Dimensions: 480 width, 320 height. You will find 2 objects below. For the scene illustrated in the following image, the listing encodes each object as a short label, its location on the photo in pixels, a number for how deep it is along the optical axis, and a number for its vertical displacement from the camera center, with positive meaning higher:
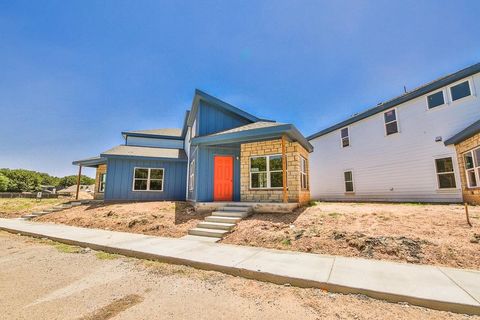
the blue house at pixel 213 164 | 9.98 +1.47
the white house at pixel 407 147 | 10.60 +2.55
